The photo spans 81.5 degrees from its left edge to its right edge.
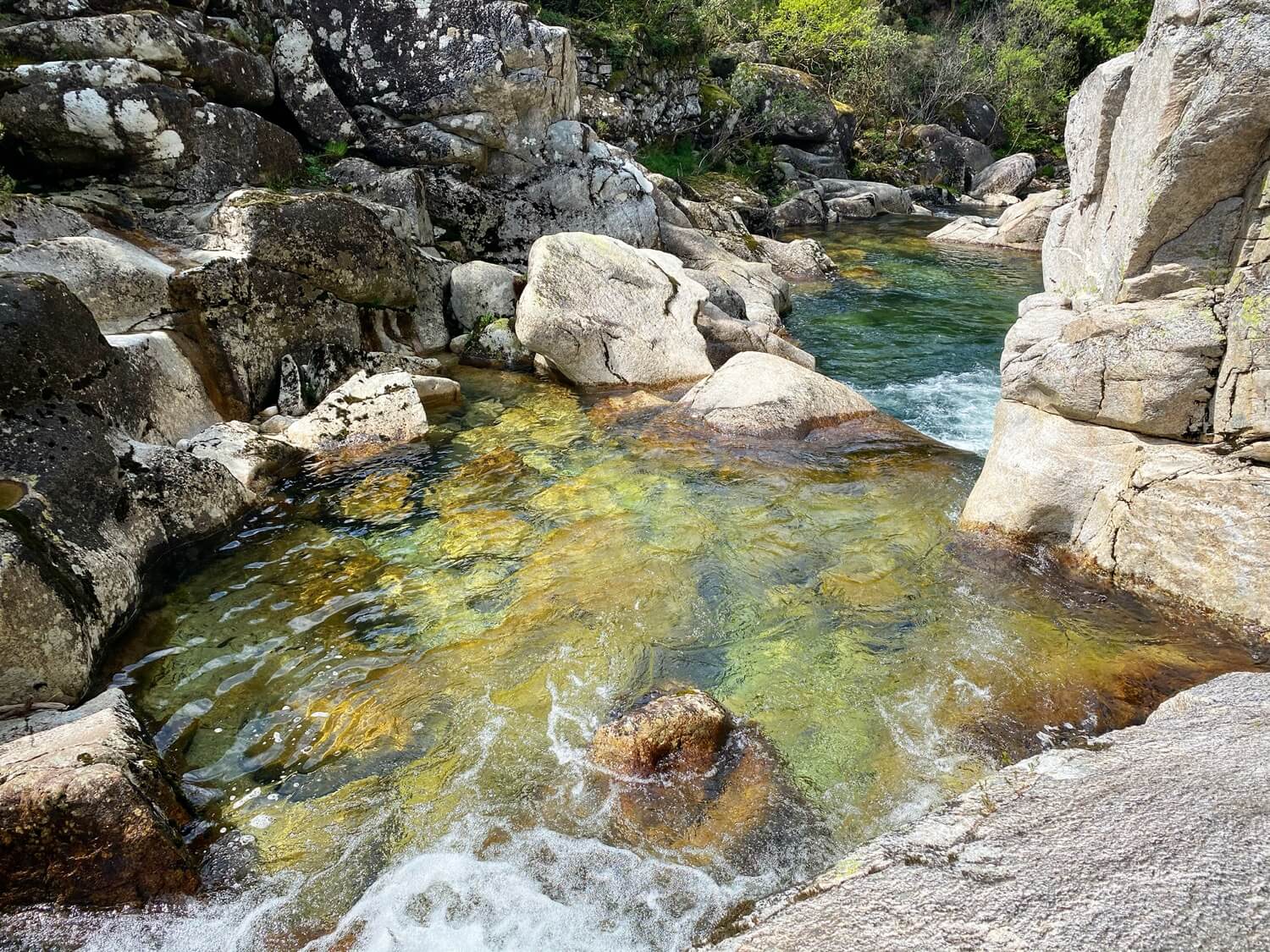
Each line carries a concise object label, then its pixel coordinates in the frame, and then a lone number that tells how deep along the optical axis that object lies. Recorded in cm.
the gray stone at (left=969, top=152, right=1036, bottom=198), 3678
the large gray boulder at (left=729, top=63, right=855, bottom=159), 3016
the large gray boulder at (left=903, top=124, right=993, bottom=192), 3838
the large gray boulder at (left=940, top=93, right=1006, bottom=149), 4122
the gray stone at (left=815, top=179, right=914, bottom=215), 3362
